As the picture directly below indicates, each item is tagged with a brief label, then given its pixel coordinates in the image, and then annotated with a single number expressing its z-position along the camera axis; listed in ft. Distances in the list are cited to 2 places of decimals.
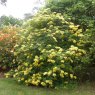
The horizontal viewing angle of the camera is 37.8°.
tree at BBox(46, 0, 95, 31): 14.81
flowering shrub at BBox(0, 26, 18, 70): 16.66
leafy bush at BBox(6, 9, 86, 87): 13.31
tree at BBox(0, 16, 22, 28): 29.83
